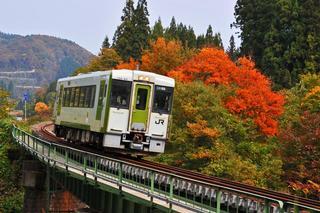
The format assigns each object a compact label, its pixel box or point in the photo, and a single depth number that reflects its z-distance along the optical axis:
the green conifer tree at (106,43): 96.62
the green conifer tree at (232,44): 121.56
